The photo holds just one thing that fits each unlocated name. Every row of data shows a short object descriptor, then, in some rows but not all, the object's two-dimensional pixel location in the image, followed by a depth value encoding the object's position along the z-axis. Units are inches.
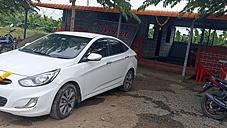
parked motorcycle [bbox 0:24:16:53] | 279.8
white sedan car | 112.0
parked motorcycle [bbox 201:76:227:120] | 149.2
